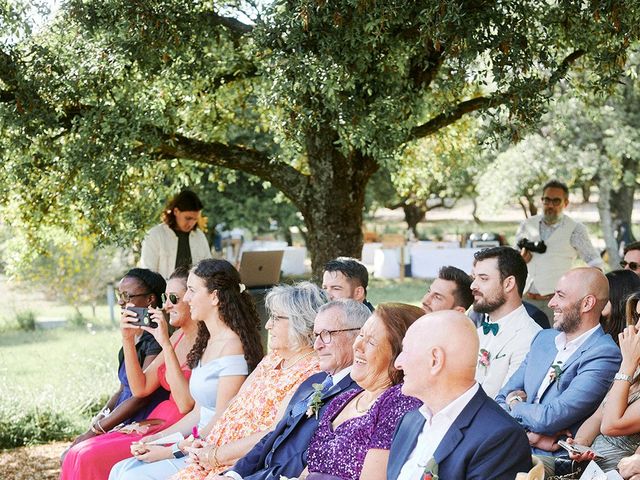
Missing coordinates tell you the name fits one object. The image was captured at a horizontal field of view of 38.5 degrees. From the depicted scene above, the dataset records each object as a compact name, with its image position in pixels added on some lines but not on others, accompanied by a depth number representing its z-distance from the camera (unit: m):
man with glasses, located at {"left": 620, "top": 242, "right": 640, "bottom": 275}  5.58
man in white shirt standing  7.79
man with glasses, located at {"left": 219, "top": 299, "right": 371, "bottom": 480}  3.89
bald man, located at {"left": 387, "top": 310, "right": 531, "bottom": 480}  2.88
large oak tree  5.82
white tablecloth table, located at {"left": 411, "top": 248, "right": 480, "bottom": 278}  20.35
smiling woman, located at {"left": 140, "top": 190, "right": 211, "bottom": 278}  7.42
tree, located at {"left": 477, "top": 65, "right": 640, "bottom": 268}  16.39
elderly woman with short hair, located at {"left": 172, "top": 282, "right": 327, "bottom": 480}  4.34
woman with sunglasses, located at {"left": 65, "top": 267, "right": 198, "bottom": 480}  5.01
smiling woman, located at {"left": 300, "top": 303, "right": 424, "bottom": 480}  3.44
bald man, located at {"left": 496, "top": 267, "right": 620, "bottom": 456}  3.96
